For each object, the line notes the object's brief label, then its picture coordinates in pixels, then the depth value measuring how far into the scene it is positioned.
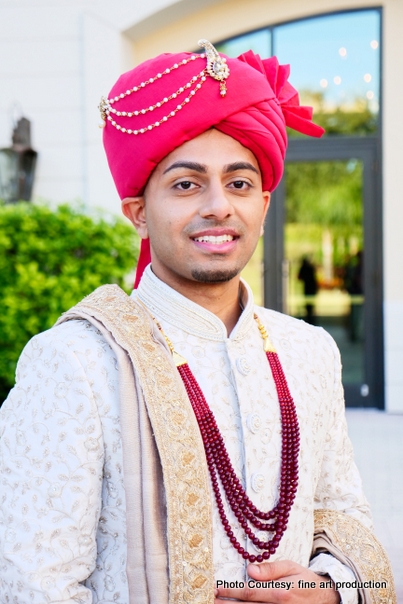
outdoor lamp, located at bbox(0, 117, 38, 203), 6.52
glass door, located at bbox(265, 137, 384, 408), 7.38
